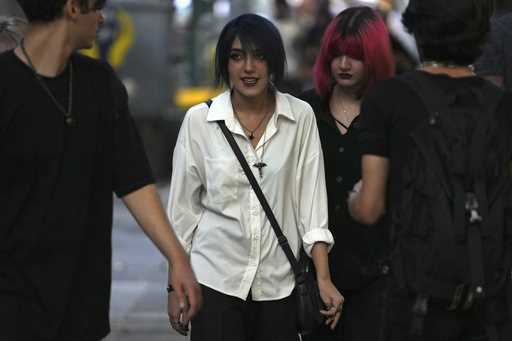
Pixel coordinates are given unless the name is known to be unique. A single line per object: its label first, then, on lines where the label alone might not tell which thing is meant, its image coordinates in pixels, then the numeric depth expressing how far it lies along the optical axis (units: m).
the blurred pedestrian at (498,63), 11.08
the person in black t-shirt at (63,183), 7.98
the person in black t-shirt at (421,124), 8.30
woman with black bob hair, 10.41
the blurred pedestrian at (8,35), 9.58
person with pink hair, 11.16
